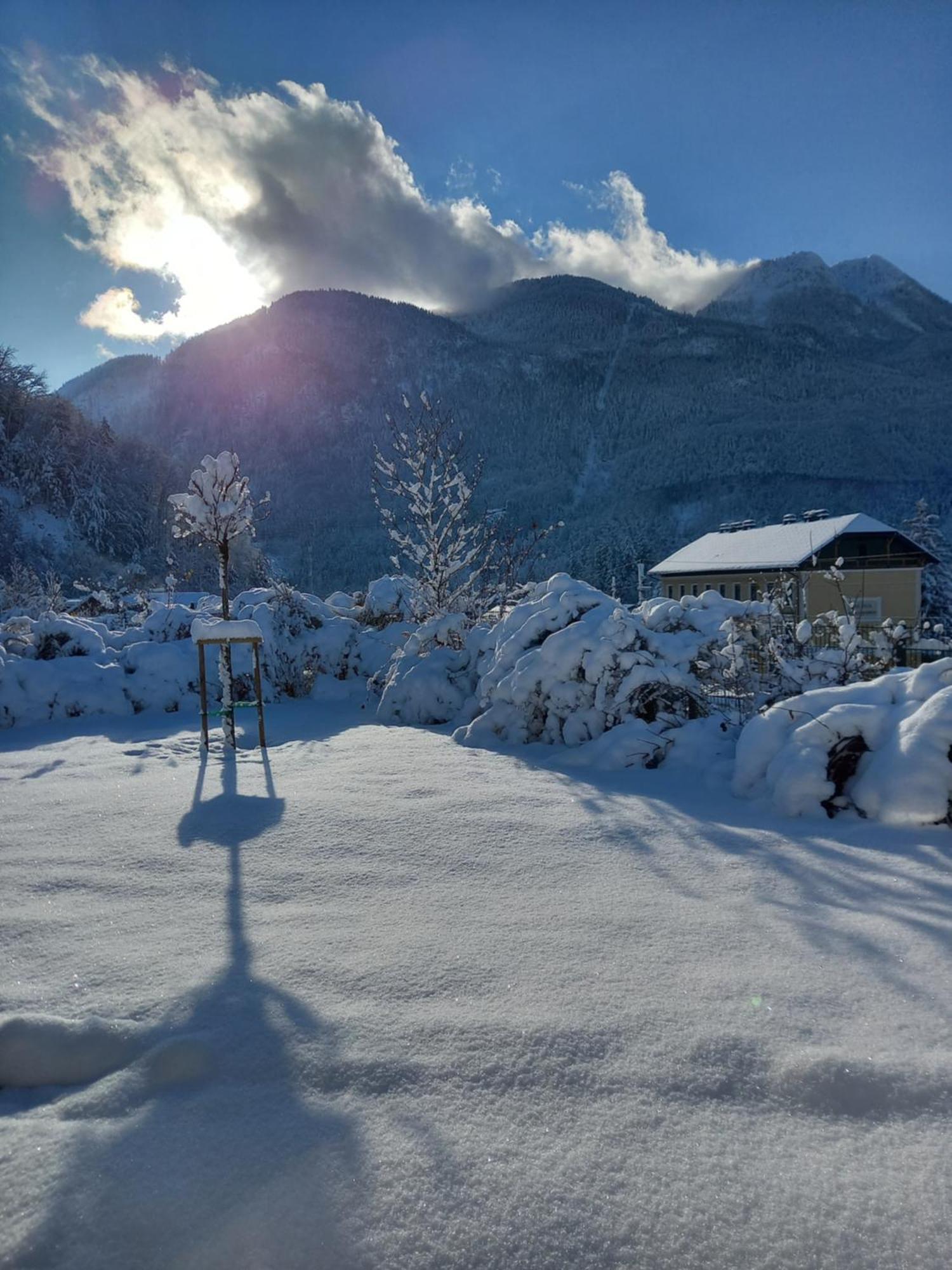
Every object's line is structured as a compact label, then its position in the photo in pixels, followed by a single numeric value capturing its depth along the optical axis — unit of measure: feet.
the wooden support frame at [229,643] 19.17
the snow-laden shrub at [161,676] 27.58
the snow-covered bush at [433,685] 24.25
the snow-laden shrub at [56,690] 24.75
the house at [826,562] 81.71
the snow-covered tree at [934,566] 93.56
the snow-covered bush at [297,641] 32.37
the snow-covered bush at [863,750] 10.84
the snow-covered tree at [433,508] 35.04
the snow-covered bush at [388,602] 41.75
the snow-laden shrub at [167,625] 36.27
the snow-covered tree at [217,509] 21.48
